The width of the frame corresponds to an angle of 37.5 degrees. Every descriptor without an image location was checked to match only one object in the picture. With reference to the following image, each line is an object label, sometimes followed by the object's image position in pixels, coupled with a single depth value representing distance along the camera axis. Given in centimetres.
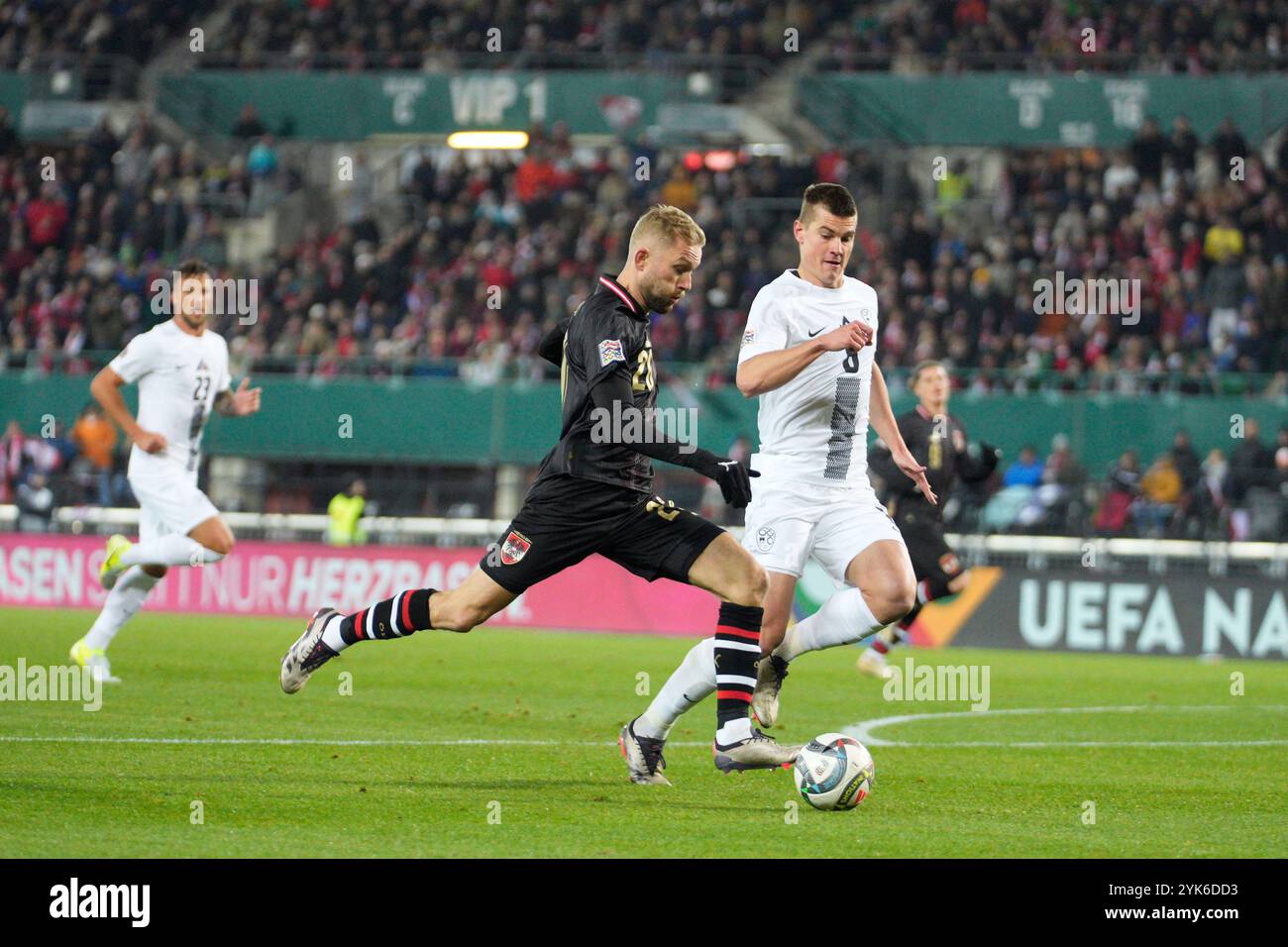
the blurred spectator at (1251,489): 2055
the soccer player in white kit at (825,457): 880
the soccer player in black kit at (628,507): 776
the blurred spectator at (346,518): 2306
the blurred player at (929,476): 1426
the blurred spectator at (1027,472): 2191
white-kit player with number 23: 1223
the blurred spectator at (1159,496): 2069
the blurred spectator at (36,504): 2414
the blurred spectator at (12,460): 2488
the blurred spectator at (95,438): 2488
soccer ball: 744
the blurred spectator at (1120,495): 2086
